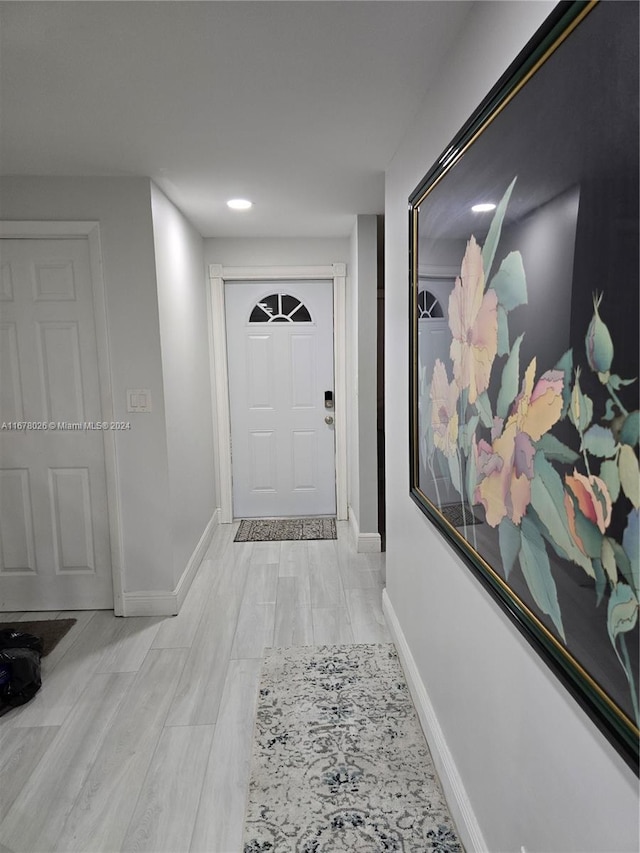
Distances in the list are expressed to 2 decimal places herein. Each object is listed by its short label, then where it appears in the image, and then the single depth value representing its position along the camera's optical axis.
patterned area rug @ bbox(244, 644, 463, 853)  1.60
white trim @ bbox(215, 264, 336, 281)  4.26
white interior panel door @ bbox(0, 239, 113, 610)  2.85
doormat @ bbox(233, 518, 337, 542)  4.19
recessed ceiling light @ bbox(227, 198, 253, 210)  3.15
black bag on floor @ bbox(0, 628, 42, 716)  2.24
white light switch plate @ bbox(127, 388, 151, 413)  2.88
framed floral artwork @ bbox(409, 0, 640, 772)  0.76
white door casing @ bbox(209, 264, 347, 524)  4.26
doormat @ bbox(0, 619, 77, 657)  2.75
